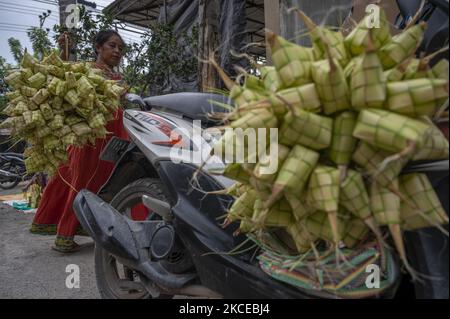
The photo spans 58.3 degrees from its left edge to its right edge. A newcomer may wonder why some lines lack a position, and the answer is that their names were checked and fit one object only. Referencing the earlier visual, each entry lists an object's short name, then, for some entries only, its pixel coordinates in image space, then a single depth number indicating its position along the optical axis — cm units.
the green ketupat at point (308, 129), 100
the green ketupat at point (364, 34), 105
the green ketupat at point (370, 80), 95
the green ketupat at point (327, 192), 96
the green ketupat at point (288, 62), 104
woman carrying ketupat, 307
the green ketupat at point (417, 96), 93
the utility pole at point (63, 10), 550
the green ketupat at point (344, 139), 101
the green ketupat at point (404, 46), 102
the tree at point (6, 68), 261
